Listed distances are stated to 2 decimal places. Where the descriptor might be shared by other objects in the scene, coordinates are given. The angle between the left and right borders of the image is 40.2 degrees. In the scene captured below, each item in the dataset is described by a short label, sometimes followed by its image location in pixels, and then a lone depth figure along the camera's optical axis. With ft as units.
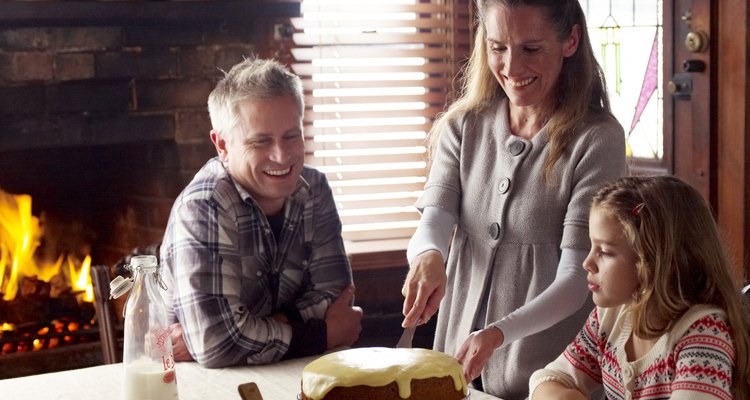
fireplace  10.26
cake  4.36
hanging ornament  10.48
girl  4.56
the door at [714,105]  9.23
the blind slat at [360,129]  11.21
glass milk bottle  4.75
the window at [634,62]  10.18
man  5.90
